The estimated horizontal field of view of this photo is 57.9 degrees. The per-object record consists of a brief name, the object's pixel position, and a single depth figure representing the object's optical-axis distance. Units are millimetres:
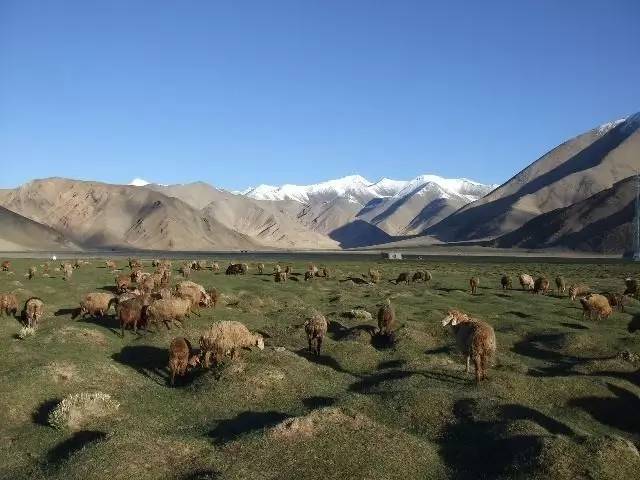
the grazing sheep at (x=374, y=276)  57000
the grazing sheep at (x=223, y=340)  20859
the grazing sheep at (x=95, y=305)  28453
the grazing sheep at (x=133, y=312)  25344
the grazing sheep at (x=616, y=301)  35700
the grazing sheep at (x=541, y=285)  46469
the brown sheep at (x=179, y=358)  19719
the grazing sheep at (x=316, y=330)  23531
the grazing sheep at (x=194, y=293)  30042
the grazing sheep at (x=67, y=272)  48688
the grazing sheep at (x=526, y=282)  50219
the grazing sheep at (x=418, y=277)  57656
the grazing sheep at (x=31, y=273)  49025
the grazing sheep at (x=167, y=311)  25891
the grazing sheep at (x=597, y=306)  32906
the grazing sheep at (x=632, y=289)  44969
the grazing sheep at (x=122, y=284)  37094
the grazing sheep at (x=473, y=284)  46188
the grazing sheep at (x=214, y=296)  32100
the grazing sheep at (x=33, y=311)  26062
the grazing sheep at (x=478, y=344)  19969
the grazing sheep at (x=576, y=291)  42422
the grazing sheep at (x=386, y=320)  26766
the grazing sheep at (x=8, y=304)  27953
